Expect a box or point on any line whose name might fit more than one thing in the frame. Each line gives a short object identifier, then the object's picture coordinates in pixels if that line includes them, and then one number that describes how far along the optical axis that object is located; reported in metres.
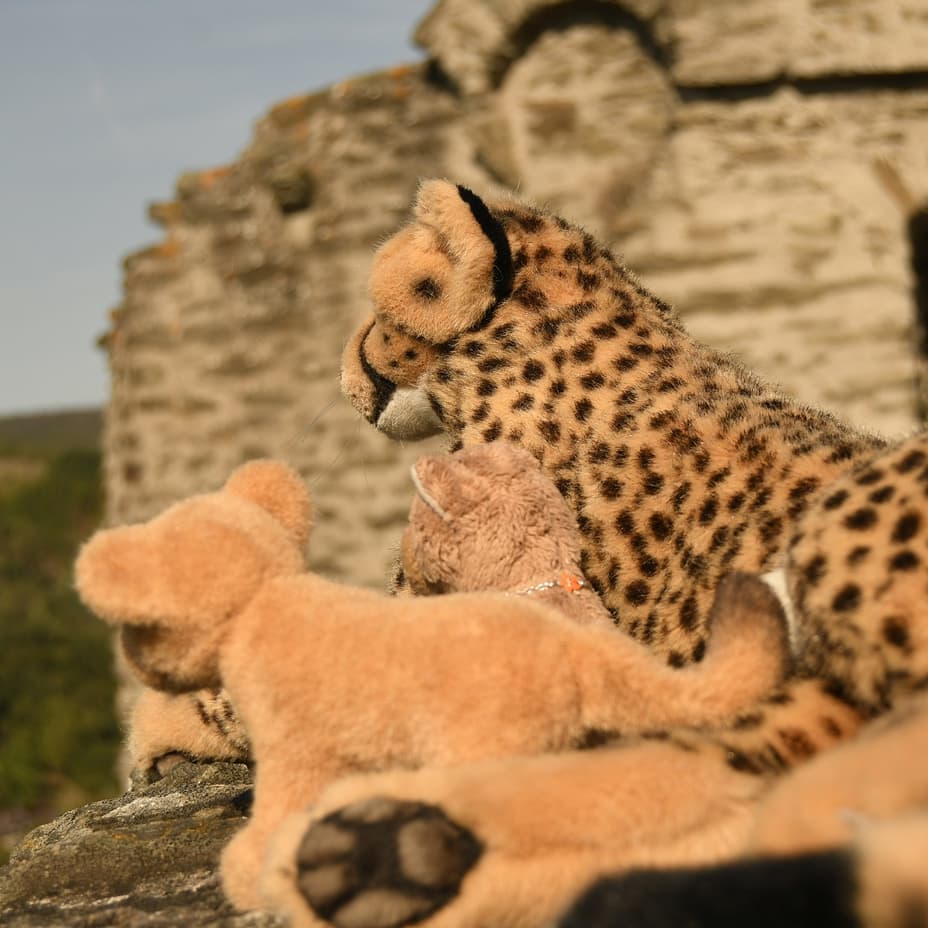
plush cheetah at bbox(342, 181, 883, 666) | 2.13
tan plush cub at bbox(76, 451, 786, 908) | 1.56
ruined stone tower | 5.57
